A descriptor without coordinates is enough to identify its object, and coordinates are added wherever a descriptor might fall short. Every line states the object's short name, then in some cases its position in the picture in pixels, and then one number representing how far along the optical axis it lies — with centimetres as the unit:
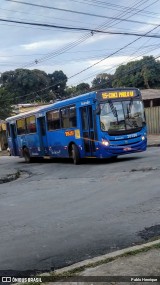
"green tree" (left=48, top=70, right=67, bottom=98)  7319
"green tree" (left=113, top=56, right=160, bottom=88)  6069
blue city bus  1680
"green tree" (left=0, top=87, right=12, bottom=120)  5009
